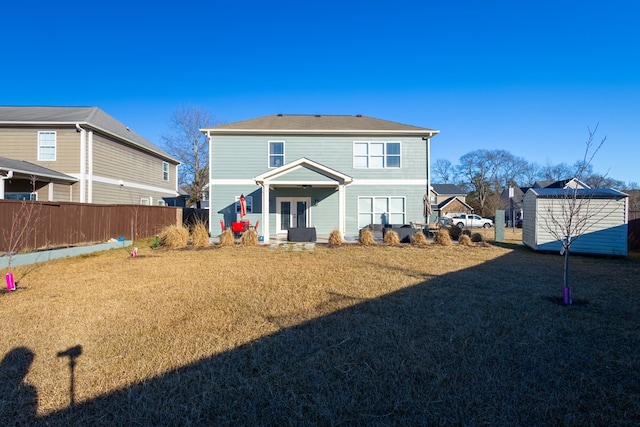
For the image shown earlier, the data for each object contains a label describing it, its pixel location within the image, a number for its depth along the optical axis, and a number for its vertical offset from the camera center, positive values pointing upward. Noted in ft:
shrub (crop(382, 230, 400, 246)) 41.30 -2.99
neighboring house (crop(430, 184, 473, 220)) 147.02 +8.71
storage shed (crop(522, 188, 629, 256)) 34.17 -0.74
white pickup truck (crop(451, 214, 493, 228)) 95.04 -1.90
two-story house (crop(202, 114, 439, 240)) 53.01 +7.76
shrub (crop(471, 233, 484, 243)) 43.27 -3.14
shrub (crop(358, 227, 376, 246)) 41.24 -2.96
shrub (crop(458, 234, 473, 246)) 40.61 -3.23
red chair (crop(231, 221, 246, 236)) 46.44 -1.58
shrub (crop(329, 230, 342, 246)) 40.81 -2.92
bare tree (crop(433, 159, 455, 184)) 197.13 +29.25
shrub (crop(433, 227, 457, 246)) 39.94 -2.90
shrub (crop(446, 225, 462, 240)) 47.93 -2.51
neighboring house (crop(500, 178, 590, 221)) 136.73 +9.54
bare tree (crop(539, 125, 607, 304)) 34.50 +0.46
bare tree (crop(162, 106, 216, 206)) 107.34 +20.50
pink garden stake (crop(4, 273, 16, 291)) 18.81 -4.01
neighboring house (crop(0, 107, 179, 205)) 47.80 +10.71
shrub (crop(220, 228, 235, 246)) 41.06 -2.92
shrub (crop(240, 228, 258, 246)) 40.65 -2.87
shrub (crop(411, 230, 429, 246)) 40.92 -3.11
